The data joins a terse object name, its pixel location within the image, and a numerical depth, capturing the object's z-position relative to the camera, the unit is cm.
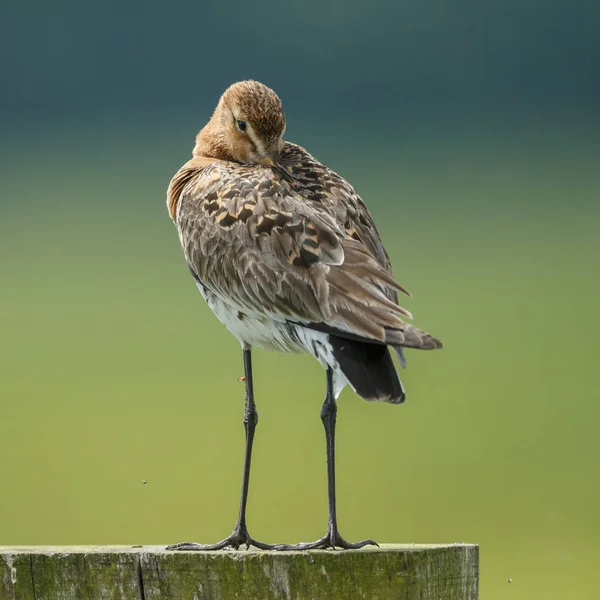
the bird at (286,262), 1138
